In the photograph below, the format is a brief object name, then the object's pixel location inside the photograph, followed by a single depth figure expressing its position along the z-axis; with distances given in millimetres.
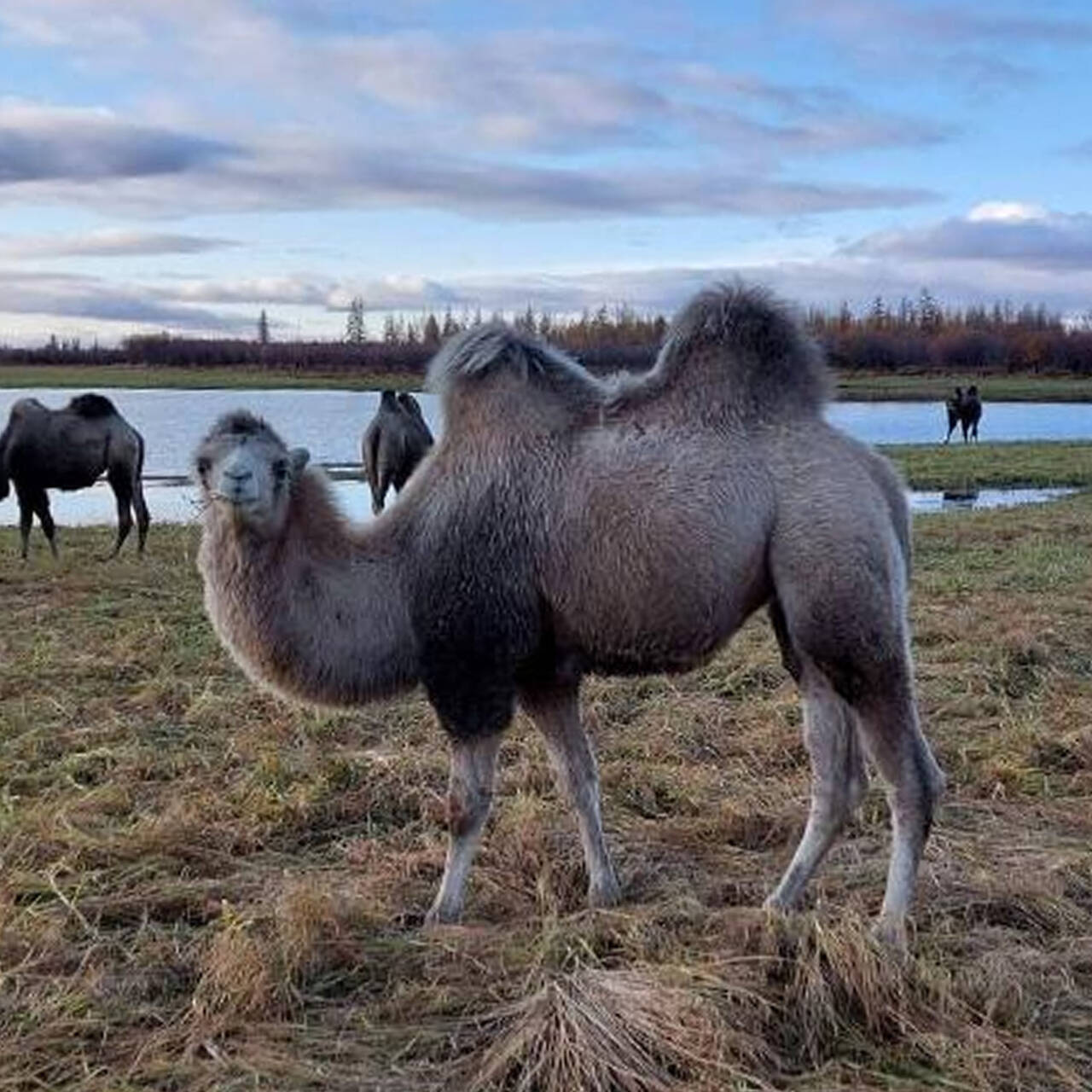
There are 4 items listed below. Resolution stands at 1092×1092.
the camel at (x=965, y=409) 39406
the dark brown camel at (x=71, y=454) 17797
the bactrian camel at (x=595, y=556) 5277
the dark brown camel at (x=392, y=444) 19016
